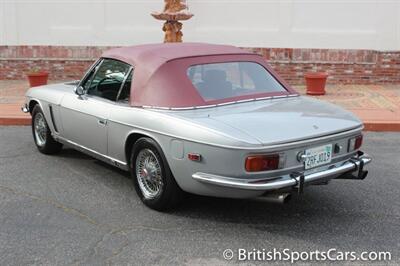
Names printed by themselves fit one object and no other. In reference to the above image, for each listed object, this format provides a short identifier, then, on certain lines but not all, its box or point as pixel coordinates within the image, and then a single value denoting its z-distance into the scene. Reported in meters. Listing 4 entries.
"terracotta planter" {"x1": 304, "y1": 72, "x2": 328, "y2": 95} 10.51
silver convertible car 3.86
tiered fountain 10.84
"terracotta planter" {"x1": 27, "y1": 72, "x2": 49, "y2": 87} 10.87
